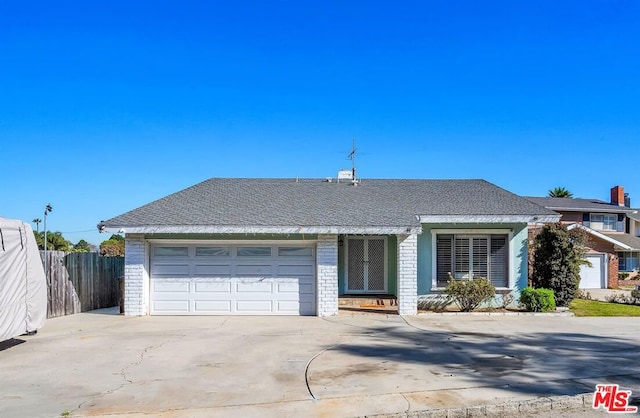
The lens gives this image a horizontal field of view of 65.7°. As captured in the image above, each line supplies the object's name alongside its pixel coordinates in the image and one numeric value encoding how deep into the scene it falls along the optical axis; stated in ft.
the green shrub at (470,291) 49.70
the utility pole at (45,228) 45.78
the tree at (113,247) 93.81
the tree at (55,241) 120.56
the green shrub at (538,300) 50.52
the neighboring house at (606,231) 98.55
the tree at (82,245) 151.00
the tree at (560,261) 56.34
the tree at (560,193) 166.09
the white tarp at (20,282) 32.07
